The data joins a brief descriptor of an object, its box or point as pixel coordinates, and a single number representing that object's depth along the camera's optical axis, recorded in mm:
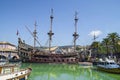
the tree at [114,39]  36307
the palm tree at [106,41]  39001
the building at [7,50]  52737
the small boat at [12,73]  11330
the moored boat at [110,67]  19712
